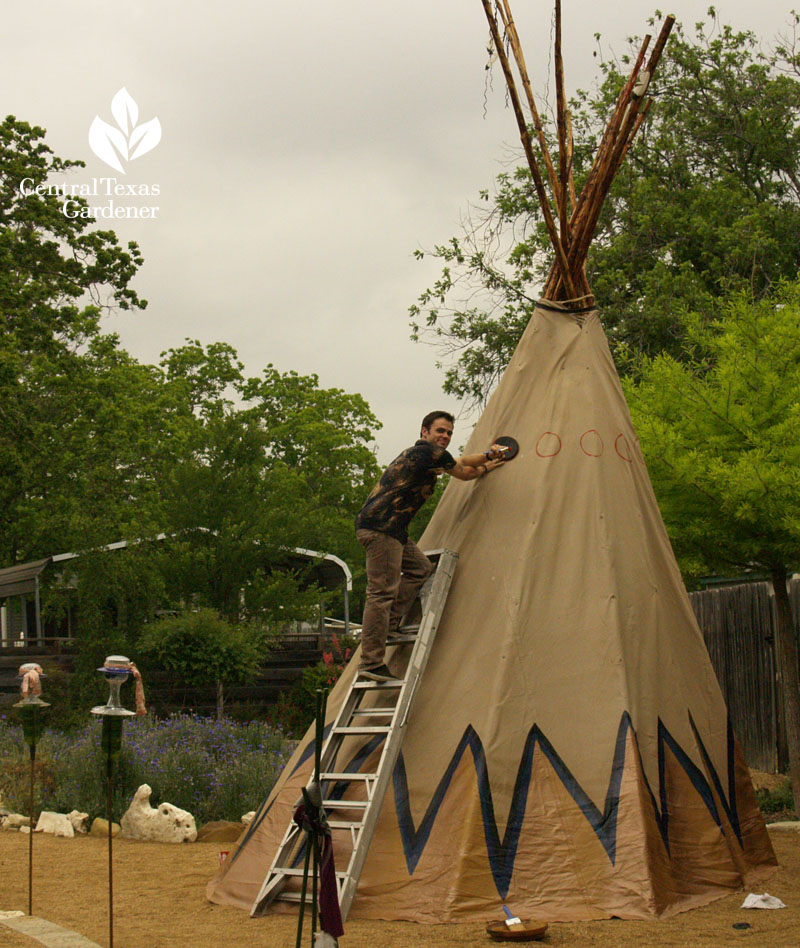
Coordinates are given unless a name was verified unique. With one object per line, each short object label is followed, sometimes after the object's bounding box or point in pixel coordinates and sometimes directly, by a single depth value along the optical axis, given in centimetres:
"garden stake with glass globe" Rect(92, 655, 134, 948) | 556
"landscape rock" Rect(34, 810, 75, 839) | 946
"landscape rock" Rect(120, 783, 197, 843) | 916
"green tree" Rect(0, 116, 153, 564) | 1883
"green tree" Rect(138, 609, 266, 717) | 1614
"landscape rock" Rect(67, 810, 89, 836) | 973
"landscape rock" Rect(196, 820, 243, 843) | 923
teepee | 561
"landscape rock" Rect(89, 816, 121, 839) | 951
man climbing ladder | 627
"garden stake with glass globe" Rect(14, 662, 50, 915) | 659
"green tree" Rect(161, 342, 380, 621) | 1809
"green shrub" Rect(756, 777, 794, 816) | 990
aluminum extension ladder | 561
